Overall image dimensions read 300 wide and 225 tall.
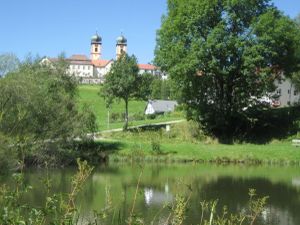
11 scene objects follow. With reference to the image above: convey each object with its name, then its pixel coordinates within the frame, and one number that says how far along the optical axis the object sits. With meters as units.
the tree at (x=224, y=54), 42.22
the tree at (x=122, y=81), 47.47
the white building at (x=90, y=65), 185.12
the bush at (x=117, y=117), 70.00
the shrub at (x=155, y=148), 39.97
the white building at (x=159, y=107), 79.75
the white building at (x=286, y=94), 69.38
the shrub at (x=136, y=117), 68.50
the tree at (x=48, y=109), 31.44
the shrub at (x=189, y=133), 45.48
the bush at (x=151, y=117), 67.38
